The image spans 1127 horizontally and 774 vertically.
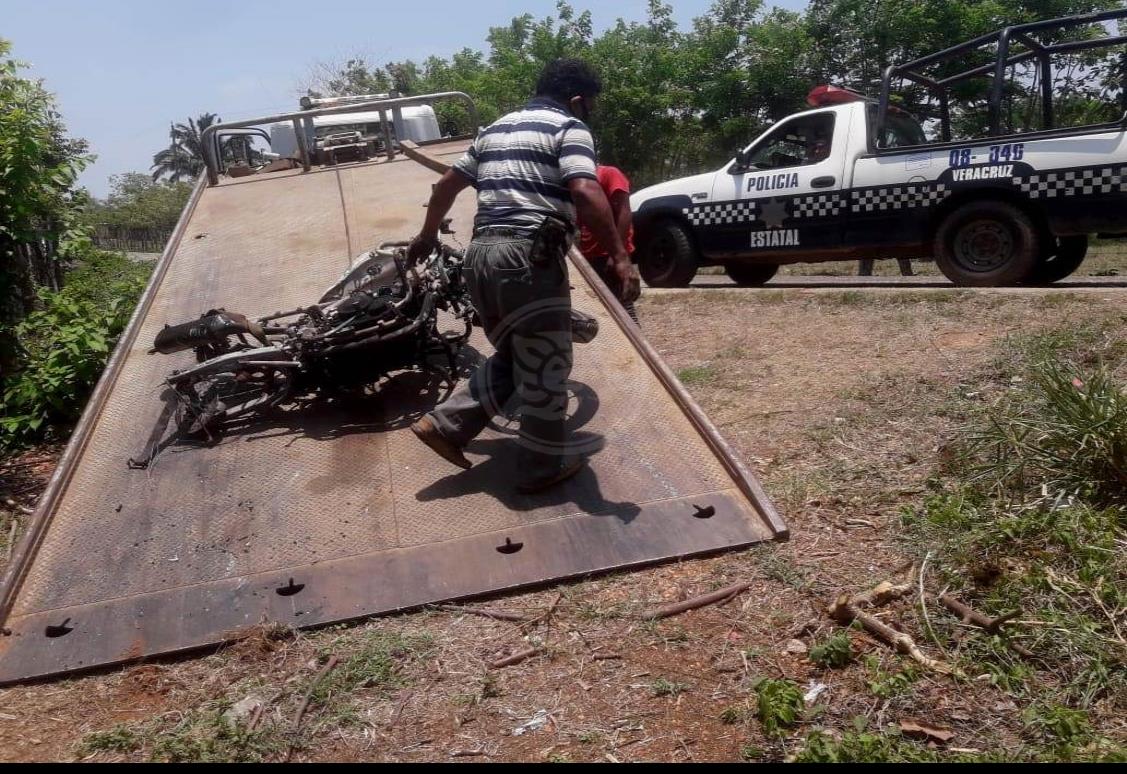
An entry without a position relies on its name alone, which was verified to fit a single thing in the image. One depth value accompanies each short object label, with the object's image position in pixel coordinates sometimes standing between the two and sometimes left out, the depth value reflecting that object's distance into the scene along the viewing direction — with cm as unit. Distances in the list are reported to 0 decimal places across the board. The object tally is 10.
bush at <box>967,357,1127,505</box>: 312
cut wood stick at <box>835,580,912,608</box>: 286
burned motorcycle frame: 408
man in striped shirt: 354
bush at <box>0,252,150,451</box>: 597
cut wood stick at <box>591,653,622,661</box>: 278
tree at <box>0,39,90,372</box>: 573
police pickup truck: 659
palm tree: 6343
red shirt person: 443
